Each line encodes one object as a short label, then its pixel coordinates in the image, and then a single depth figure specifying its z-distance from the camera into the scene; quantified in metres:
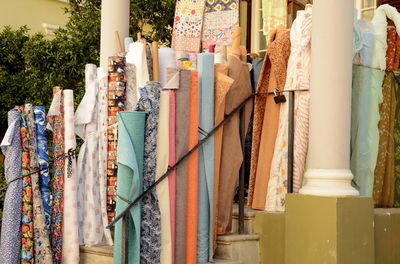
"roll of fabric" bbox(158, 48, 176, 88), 5.03
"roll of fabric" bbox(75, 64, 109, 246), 4.80
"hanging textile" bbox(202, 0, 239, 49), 6.31
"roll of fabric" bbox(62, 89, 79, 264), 4.65
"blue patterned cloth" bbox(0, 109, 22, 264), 4.42
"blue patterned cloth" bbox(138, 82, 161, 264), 4.05
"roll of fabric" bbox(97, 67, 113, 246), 4.82
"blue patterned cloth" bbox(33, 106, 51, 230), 4.62
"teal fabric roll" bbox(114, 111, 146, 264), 3.99
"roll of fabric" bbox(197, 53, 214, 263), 4.30
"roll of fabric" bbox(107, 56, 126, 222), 4.77
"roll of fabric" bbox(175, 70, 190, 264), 4.19
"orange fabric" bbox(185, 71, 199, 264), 4.23
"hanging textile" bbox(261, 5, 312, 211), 4.53
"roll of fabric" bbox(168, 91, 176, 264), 4.15
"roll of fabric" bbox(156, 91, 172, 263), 4.11
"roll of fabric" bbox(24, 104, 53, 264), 4.49
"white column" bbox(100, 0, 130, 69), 5.68
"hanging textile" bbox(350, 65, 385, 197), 4.73
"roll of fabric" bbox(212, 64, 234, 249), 4.41
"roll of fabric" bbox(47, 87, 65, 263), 4.63
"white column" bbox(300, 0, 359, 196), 4.14
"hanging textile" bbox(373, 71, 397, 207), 4.86
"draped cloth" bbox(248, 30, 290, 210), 4.70
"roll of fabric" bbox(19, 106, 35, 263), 4.45
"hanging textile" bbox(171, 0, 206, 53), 6.39
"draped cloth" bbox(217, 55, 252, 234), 4.50
